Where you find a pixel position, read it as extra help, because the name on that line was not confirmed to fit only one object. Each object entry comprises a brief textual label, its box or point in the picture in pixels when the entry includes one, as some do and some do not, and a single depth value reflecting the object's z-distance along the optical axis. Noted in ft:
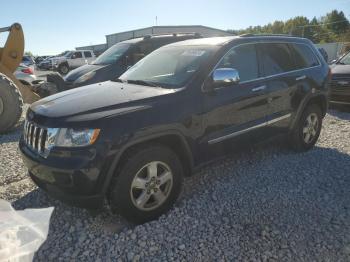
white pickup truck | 86.22
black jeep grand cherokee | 9.29
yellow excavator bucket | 25.31
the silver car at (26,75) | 30.15
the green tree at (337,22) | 266.16
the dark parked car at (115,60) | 26.78
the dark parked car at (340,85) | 26.04
